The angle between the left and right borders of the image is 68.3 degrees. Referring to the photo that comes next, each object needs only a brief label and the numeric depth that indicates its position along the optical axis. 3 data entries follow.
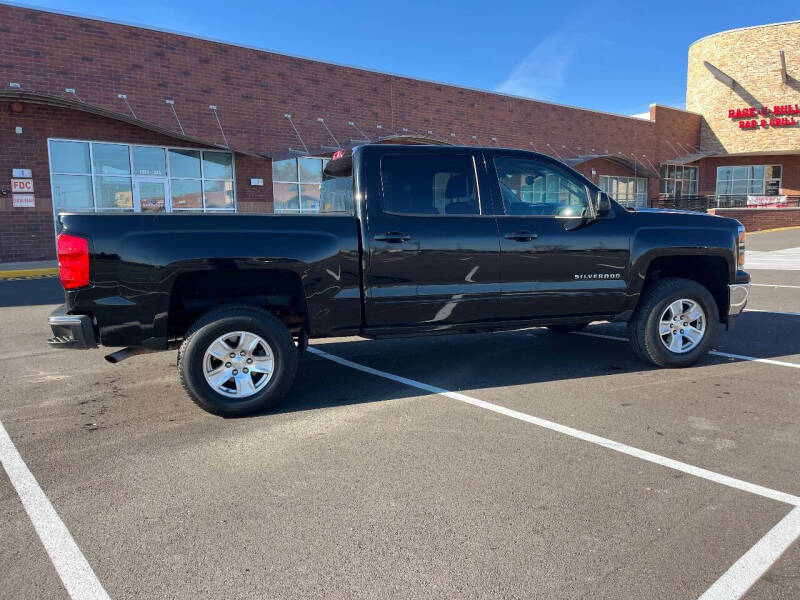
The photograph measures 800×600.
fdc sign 16.52
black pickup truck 4.26
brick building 16.48
